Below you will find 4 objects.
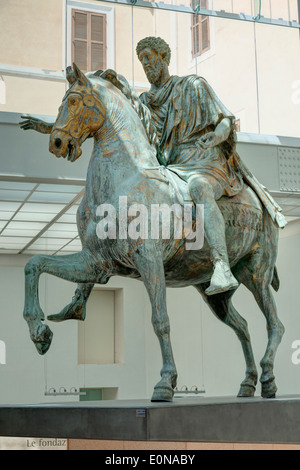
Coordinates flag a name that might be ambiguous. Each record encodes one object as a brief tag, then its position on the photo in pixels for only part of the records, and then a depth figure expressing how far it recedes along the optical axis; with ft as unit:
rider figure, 28.71
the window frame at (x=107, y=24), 71.13
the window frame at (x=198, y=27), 74.29
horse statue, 26.29
